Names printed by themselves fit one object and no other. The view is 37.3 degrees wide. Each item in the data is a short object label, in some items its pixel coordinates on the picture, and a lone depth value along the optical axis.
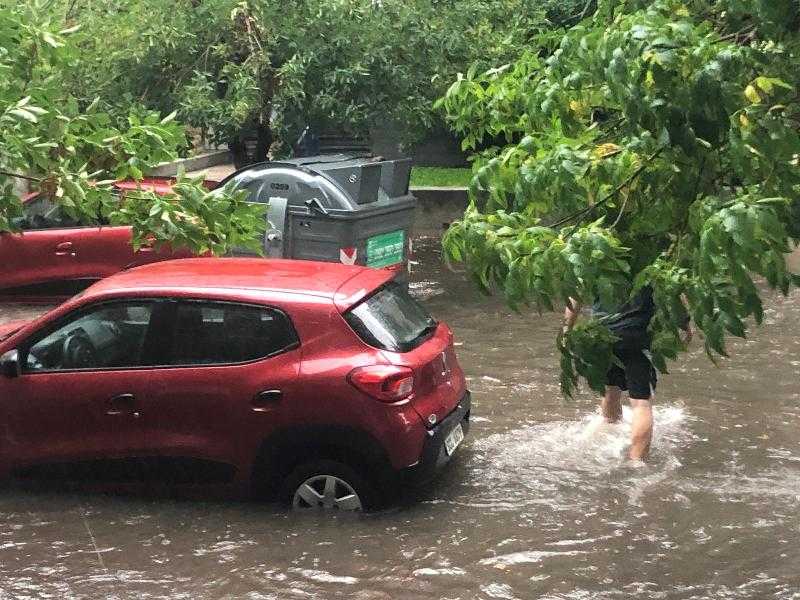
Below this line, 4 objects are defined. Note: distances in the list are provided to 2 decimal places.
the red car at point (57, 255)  12.12
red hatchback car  6.66
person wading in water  7.56
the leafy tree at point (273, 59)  13.73
